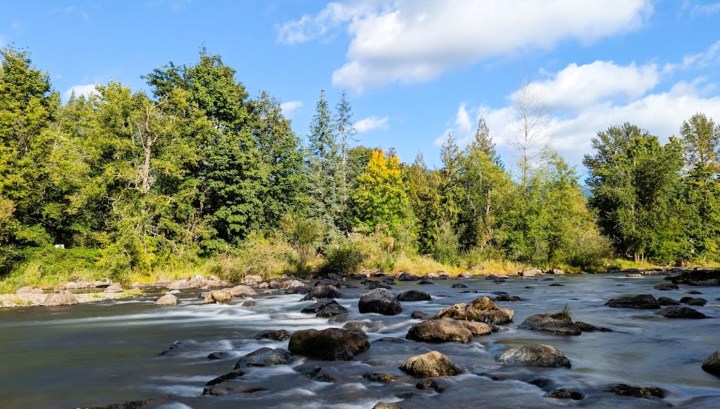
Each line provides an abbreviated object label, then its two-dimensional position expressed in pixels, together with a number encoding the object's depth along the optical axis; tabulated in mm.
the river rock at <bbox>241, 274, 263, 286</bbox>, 28688
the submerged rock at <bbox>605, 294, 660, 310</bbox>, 15261
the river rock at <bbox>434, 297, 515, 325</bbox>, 13016
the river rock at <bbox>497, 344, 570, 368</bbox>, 8406
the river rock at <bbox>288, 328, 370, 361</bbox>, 9383
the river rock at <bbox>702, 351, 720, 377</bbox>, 7729
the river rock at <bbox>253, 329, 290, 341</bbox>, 11752
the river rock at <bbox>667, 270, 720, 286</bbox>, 23836
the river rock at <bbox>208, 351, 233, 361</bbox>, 9795
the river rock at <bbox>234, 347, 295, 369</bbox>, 8805
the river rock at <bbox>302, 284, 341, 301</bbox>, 20094
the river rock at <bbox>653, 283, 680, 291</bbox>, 21381
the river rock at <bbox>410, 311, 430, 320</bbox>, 14034
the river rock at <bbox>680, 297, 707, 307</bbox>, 15523
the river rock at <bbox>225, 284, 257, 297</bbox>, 21453
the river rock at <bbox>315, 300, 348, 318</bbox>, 15047
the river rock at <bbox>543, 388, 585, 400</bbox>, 6613
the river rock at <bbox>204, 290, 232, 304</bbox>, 19484
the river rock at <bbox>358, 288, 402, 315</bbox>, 15258
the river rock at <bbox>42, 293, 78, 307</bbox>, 19672
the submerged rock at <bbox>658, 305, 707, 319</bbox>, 13250
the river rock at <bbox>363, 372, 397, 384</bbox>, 7598
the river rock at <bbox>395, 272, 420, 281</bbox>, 32250
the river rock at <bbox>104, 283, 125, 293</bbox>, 23755
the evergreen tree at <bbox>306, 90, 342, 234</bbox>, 48656
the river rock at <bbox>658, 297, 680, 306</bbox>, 15601
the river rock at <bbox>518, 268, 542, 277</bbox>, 35488
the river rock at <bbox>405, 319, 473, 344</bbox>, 10695
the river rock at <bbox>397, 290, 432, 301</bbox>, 19027
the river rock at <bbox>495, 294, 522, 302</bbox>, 18688
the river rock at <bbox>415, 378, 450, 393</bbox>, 7133
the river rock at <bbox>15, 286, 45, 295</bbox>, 23708
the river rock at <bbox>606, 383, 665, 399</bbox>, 6642
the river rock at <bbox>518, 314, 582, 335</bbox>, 11461
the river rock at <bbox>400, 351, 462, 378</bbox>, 7871
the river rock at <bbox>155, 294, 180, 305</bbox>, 19266
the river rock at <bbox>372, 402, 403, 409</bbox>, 5930
